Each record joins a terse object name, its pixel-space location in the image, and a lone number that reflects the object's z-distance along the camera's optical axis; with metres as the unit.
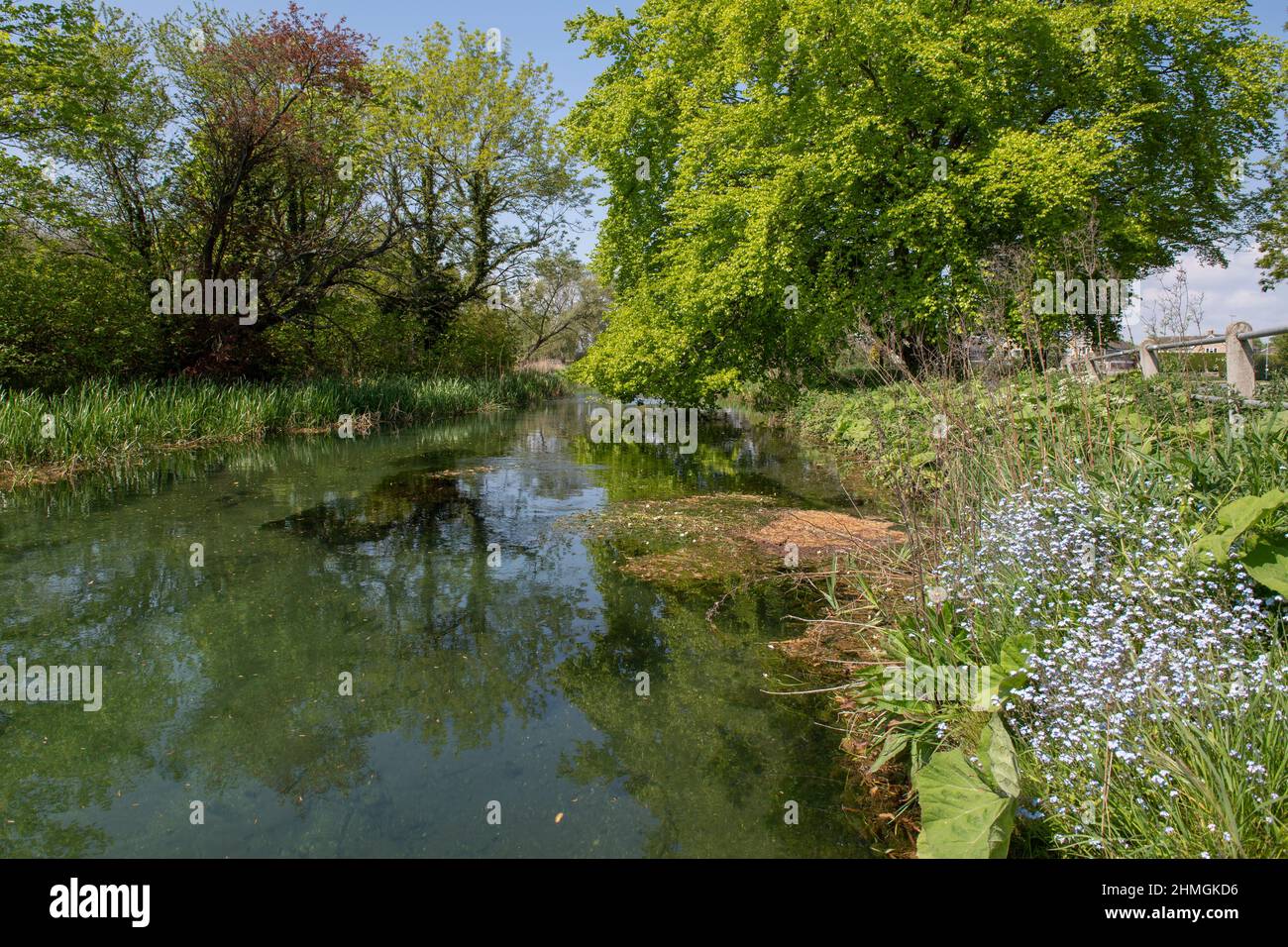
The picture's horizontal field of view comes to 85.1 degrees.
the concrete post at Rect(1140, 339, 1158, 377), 8.01
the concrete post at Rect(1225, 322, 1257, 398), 6.09
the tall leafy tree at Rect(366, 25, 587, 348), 23.83
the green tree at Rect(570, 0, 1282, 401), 13.97
